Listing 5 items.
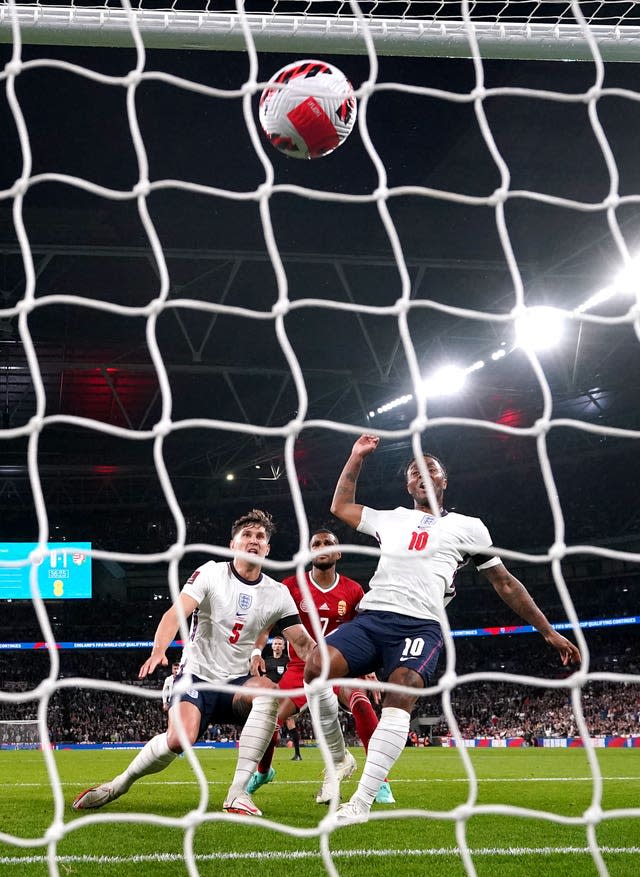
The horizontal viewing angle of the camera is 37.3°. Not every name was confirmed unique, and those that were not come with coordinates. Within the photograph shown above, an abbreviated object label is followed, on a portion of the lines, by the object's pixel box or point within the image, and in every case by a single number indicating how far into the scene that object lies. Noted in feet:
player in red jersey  21.18
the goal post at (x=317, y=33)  11.32
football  13.20
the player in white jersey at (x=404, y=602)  15.56
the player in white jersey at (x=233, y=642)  17.12
